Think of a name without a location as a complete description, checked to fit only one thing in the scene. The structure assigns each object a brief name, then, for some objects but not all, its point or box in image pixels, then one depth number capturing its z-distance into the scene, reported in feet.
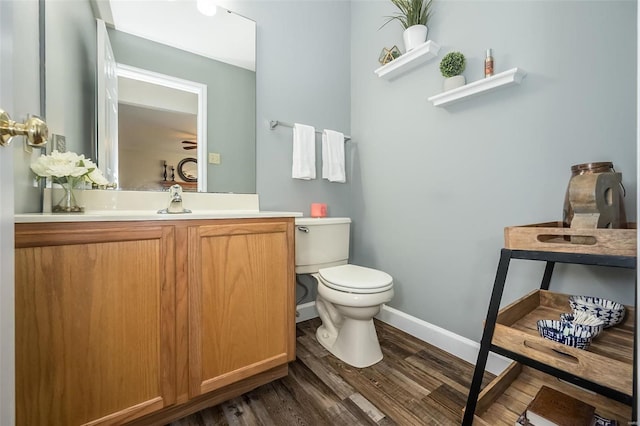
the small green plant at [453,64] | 4.63
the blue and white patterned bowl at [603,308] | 3.00
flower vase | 3.57
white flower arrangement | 3.21
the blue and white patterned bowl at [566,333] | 2.54
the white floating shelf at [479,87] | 4.00
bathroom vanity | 2.65
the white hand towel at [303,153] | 6.05
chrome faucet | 4.18
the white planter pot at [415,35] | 5.18
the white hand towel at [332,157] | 6.45
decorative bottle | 4.25
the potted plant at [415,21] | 5.19
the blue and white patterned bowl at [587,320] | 2.68
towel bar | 5.98
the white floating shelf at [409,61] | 5.01
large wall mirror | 4.00
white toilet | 4.50
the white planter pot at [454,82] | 4.64
